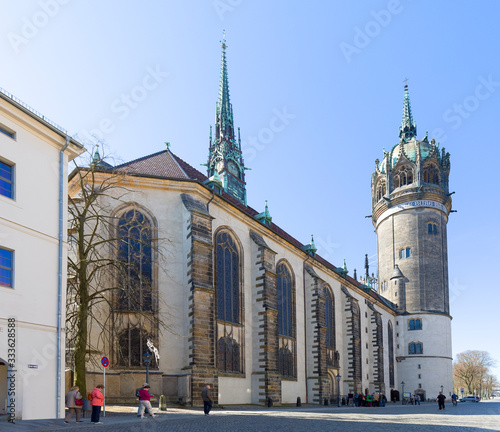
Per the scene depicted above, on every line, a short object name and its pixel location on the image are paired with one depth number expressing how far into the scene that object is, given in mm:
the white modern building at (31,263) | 17547
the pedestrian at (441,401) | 38094
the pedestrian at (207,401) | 22750
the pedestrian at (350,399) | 45562
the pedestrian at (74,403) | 18078
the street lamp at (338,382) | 45656
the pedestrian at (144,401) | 19859
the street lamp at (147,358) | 23219
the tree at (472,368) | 117675
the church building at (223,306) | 27406
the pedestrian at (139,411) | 20262
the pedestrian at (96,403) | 17672
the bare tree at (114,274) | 25859
